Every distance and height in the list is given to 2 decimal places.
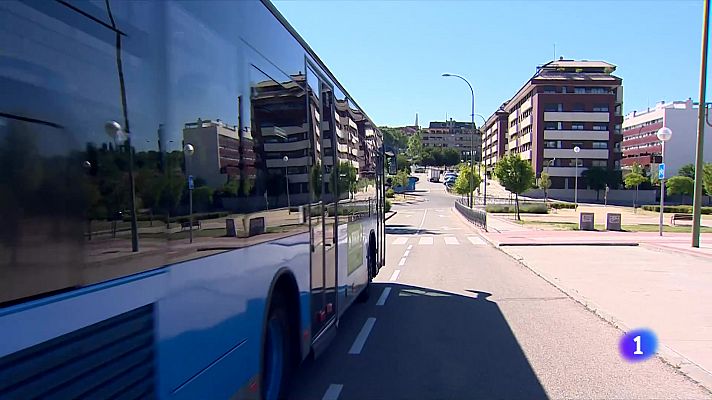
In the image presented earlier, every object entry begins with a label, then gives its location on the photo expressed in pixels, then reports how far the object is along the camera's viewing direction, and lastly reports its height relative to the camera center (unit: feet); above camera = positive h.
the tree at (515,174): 167.73 +0.35
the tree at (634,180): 274.36 -2.60
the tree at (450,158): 594.24 +17.46
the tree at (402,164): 411.54 +8.51
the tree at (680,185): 251.80 -4.64
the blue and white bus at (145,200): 7.03 -0.33
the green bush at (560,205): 228.22 -11.62
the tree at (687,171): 315.37 +1.54
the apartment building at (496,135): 408.26 +28.64
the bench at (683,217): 149.59 -10.70
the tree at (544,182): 271.49 -3.15
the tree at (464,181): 239.79 -2.35
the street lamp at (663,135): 88.89 +5.75
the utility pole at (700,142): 68.74 +3.76
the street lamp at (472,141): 171.46 +10.37
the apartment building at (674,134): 357.61 +24.27
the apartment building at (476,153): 552.66 +23.11
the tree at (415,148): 620.69 +29.24
